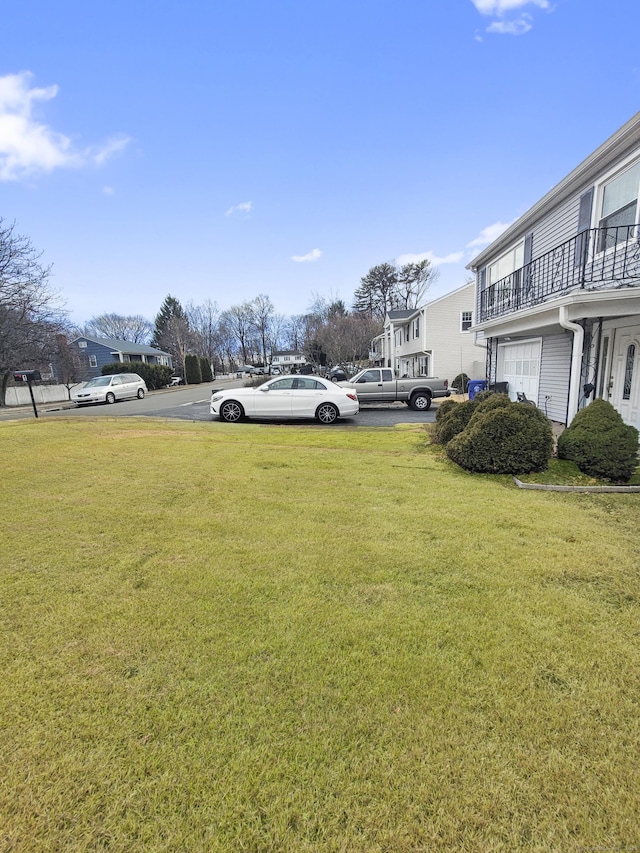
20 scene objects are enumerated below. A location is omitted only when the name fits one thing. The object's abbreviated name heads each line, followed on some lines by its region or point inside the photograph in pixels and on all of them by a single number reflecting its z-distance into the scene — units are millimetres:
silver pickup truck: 15242
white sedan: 11812
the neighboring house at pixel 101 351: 40362
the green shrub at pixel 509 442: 5930
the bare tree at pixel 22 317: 21625
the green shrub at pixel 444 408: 8786
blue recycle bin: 15466
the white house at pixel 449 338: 24422
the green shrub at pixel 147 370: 32947
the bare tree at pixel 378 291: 55000
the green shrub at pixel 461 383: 20812
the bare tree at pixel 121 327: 75125
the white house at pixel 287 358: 77750
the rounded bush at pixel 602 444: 5551
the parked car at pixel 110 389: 19783
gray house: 7391
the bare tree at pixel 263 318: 77688
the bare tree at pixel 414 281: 52281
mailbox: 12281
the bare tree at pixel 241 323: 78562
